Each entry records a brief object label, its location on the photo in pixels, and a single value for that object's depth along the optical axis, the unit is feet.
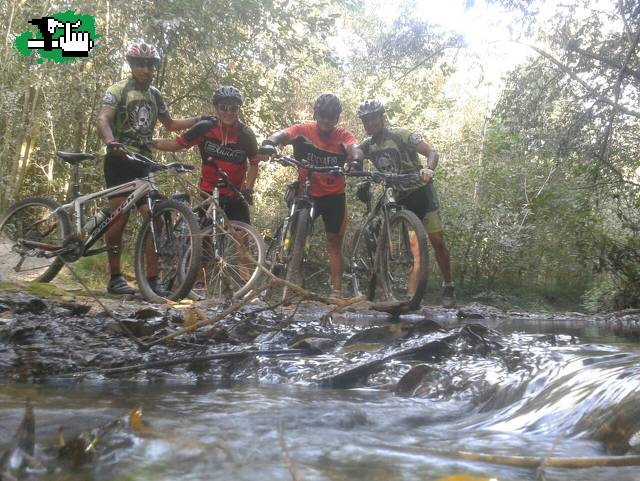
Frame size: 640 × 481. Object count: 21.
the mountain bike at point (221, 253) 17.07
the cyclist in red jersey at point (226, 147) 18.69
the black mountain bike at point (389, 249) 18.47
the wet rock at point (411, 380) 7.18
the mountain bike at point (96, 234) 16.63
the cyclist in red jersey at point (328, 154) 20.08
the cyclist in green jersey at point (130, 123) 17.87
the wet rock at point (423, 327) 10.62
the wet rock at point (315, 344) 9.46
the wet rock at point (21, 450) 3.44
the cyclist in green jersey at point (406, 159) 20.70
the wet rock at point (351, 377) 7.63
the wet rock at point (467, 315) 19.48
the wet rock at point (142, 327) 10.11
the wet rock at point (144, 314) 11.49
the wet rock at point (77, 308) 11.89
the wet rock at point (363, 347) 9.45
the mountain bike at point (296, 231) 19.43
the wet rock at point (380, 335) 10.07
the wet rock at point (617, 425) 4.58
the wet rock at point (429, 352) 8.64
